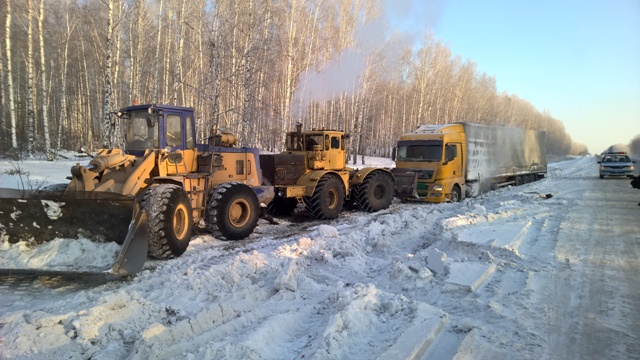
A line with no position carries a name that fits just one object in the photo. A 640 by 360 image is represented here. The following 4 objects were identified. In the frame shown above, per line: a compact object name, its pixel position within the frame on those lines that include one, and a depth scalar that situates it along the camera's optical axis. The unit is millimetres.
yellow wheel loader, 5754
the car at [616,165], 25578
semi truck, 14214
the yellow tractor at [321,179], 11062
